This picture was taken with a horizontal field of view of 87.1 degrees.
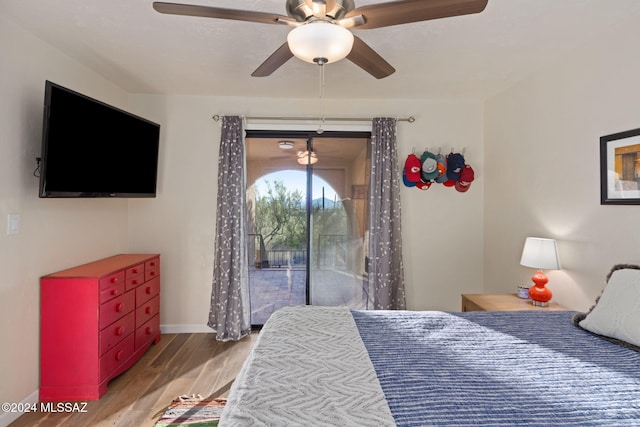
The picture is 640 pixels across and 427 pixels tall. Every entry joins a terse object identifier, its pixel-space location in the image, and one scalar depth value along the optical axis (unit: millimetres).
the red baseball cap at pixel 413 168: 3453
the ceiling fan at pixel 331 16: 1373
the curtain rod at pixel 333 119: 3539
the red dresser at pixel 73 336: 2289
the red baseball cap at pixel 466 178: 3492
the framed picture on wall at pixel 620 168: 1942
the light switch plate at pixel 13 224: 2086
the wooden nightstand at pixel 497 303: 2471
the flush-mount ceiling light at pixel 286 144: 3650
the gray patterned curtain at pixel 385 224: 3463
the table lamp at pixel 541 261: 2395
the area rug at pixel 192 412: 2076
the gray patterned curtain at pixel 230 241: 3375
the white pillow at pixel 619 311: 1554
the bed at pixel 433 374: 1015
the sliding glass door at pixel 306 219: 3650
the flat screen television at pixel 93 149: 2086
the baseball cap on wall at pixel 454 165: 3477
